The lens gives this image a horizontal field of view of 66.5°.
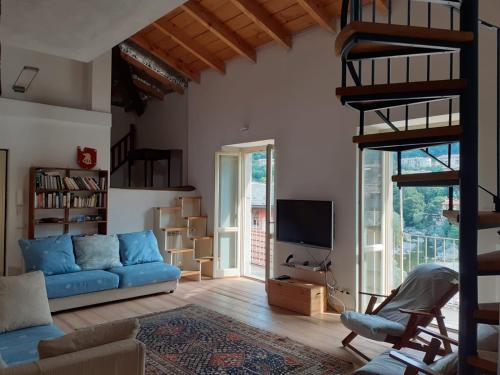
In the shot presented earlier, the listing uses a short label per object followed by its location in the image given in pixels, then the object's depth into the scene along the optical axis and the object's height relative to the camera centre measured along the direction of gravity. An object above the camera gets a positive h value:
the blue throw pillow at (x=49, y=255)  4.71 -0.80
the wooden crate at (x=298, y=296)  4.66 -1.29
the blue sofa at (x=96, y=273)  4.63 -1.07
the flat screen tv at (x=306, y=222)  4.77 -0.37
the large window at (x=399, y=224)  4.41 -0.35
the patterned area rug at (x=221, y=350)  3.22 -1.47
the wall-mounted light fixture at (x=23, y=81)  5.54 +1.64
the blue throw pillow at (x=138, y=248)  5.56 -0.83
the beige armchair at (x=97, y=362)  1.69 -0.80
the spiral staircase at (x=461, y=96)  1.87 +0.56
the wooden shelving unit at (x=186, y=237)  6.58 -0.78
